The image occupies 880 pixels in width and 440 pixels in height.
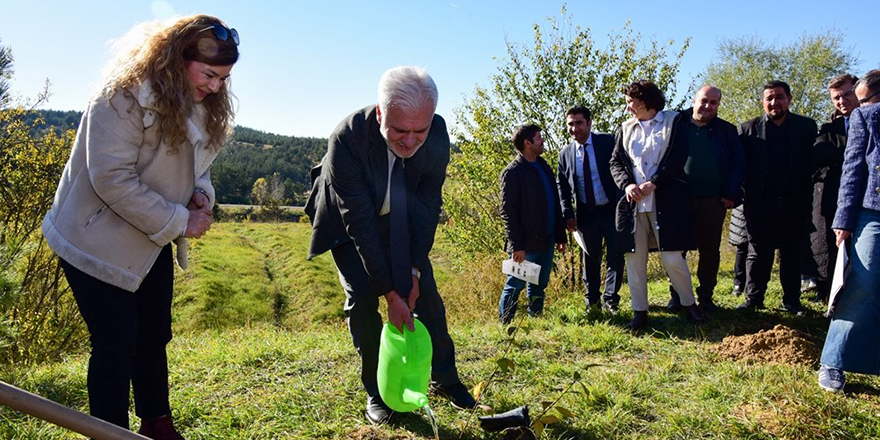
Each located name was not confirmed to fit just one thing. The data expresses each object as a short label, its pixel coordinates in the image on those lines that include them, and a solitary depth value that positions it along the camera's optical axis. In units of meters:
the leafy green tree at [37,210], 11.02
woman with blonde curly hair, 2.26
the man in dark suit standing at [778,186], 5.32
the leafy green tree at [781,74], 25.98
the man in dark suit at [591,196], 5.88
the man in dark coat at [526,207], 5.84
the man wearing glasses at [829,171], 5.02
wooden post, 1.52
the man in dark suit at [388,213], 2.69
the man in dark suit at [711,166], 5.24
